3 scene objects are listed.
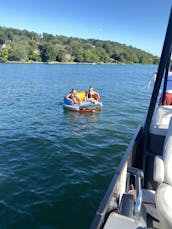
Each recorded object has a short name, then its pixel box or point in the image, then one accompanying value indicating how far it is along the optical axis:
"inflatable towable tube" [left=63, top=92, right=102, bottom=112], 12.01
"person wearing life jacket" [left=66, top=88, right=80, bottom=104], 12.48
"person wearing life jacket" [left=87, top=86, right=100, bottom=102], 13.25
